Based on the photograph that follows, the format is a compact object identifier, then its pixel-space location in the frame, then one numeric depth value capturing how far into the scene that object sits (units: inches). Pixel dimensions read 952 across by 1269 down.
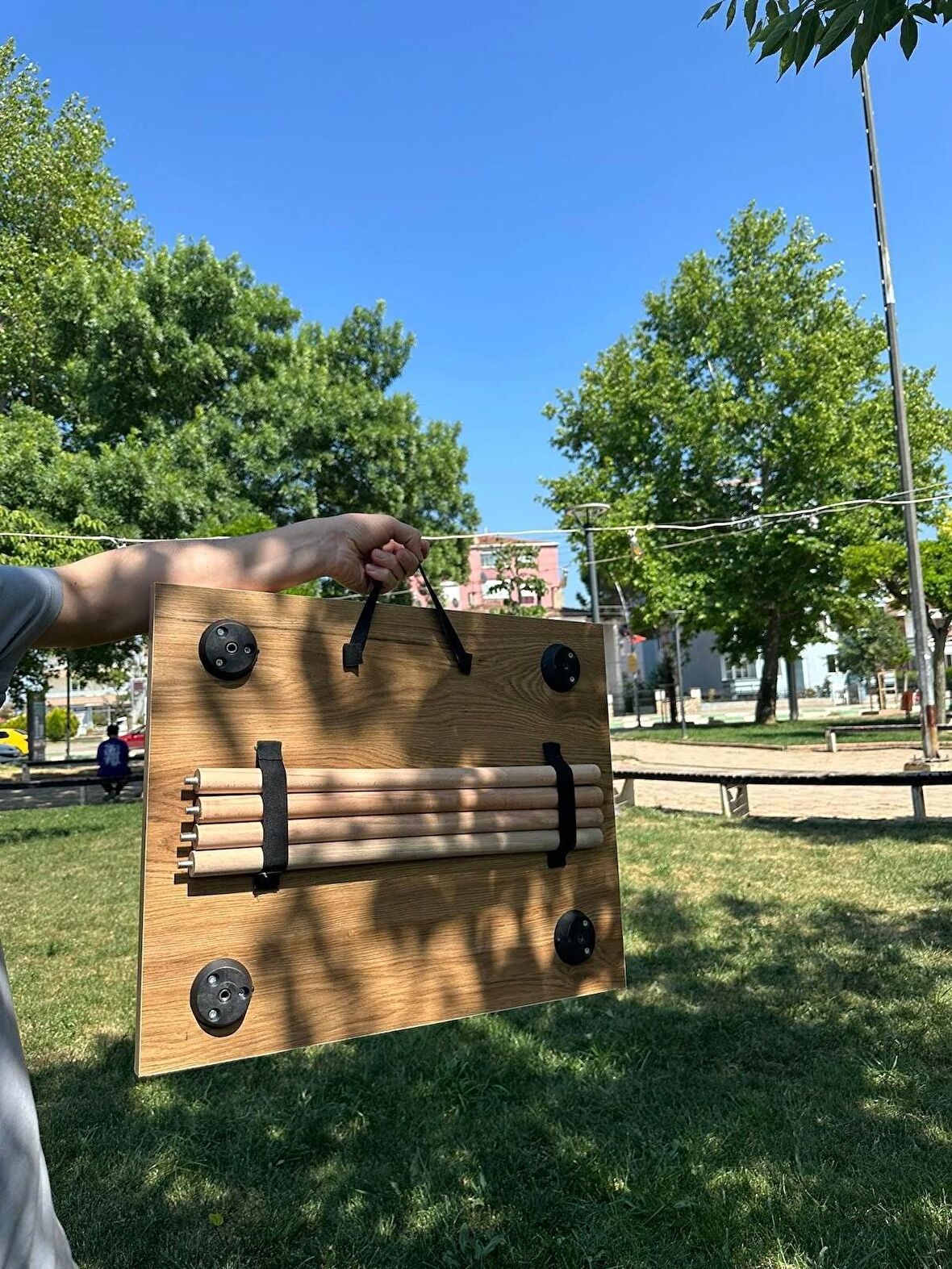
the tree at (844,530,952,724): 919.7
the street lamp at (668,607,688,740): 1010.1
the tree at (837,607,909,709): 1429.6
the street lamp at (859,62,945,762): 589.0
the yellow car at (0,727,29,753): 1268.5
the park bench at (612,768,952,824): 346.3
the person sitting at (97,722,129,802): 578.2
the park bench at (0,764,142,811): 532.8
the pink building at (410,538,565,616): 1938.2
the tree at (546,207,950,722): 1010.1
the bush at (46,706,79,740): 1712.6
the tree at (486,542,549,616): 1008.2
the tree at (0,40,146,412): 812.6
